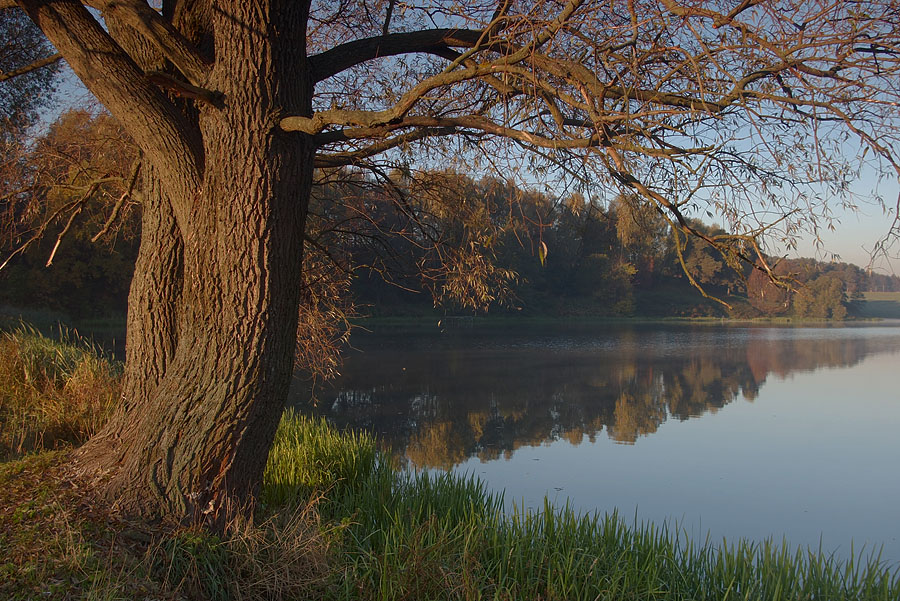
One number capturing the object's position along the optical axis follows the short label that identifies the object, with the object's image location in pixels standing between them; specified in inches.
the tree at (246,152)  126.5
